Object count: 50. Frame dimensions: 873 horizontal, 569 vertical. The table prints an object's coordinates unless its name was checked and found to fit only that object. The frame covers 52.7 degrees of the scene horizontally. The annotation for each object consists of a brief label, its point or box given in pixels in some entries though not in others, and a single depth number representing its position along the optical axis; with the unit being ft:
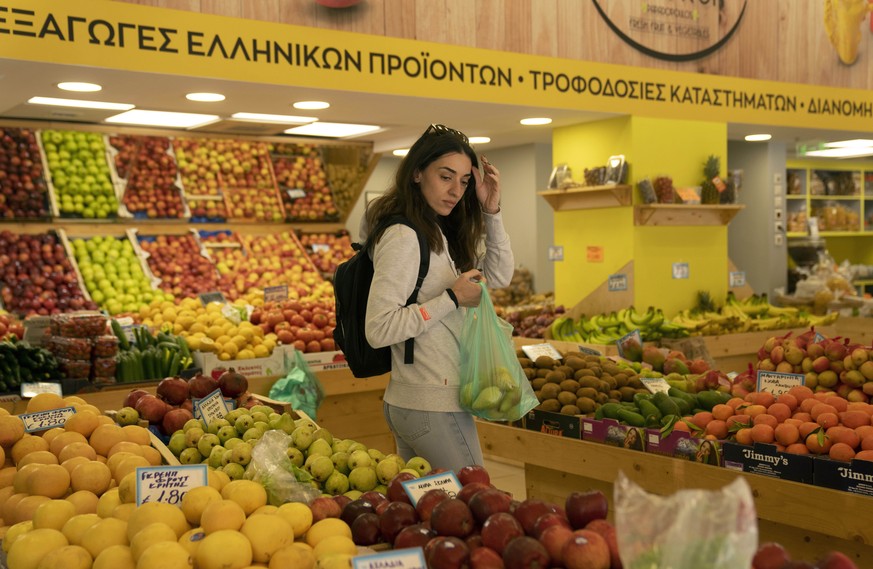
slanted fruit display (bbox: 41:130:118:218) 22.43
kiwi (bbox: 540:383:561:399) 13.33
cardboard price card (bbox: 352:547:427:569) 5.08
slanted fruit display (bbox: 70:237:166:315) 20.99
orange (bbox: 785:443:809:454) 10.19
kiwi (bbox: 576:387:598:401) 13.08
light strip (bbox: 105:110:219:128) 20.79
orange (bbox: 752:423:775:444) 10.47
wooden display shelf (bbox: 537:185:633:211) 22.15
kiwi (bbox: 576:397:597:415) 12.85
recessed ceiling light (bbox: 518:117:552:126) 22.22
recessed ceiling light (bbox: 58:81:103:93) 15.52
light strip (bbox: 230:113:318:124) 20.61
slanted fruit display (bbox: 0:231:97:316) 20.13
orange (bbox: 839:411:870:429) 10.21
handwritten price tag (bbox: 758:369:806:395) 12.47
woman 8.73
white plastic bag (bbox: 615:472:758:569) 3.88
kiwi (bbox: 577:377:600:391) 13.24
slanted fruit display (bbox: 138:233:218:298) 22.43
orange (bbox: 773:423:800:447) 10.28
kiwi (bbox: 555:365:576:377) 13.80
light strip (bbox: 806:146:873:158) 32.33
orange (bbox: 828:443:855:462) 9.70
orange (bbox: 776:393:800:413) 11.23
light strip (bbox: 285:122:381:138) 22.74
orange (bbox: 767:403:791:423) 10.89
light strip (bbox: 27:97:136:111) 18.21
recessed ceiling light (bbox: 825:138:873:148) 30.12
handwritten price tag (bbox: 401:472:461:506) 6.67
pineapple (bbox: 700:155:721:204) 23.15
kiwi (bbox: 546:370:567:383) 13.61
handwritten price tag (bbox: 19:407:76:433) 9.59
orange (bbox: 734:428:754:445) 10.68
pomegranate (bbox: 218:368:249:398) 11.87
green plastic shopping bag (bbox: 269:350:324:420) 16.30
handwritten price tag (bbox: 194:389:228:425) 10.65
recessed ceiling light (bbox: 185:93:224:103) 16.97
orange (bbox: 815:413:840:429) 10.23
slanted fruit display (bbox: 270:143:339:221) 26.27
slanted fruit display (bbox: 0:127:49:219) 21.56
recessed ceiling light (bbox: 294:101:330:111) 18.24
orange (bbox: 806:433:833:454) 10.02
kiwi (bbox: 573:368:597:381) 13.57
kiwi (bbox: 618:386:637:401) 13.33
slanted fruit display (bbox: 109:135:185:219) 23.53
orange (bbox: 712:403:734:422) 11.43
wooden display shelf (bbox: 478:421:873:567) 9.68
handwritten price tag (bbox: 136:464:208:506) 6.73
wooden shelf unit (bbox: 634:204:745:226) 22.22
